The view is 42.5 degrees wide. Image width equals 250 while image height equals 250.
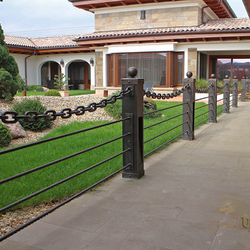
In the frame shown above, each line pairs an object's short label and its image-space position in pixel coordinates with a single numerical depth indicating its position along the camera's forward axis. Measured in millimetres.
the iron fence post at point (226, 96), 10977
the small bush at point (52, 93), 15402
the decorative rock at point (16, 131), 7504
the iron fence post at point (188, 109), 6555
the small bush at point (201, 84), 16594
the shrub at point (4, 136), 6787
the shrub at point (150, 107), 9855
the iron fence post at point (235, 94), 13154
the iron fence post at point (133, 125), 4016
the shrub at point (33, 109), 8310
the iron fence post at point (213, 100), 9055
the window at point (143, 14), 20130
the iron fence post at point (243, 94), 15859
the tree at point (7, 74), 10164
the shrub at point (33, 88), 22853
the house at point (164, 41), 17547
